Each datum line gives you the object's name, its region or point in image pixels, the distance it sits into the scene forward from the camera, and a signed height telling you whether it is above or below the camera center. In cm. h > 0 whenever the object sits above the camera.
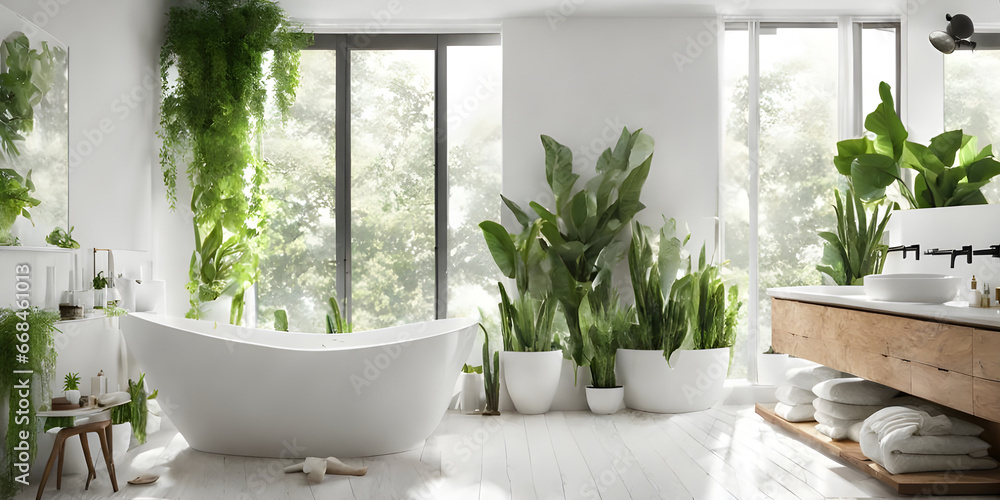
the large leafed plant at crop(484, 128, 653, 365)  419 +25
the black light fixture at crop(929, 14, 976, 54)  346 +118
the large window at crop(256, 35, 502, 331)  462 +49
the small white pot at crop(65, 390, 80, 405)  276 -60
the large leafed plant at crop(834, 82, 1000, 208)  333 +50
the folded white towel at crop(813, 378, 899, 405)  328 -70
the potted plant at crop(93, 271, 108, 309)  325 -20
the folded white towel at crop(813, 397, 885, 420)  330 -80
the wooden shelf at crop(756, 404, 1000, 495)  267 -94
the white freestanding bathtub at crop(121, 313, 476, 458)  310 -65
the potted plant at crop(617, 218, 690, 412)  418 -46
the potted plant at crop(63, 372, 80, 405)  277 -58
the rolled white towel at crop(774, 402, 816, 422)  371 -91
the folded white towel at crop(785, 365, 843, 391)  366 -69
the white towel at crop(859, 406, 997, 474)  277 -83
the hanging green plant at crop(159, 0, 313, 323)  412 +90
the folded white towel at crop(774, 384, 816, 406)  373 -82
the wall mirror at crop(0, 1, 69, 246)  265 +56
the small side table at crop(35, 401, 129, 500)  265 -77
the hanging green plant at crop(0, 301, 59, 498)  253 -43
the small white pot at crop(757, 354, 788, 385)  448 -78
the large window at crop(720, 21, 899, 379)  459 +86
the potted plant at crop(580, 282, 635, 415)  420 -55
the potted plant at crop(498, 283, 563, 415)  417 -63
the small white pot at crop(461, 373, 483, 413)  434 -91
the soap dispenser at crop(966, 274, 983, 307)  273 -18
